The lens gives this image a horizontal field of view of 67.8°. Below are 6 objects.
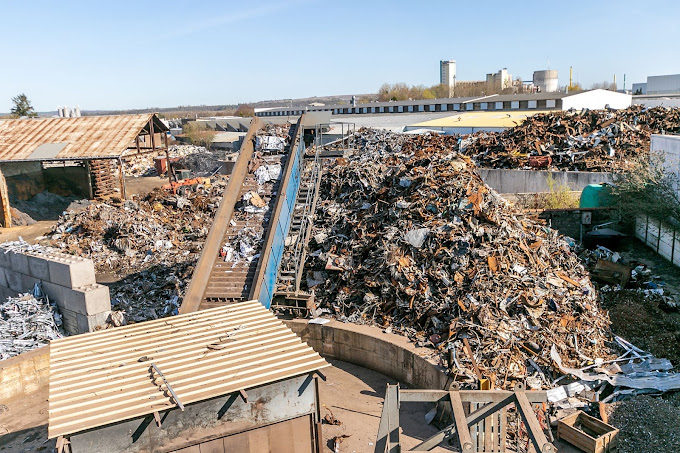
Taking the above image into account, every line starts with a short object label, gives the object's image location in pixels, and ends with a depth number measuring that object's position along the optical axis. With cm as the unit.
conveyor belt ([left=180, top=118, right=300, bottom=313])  1002
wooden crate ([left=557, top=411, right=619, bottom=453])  797
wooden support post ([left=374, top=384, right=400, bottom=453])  516
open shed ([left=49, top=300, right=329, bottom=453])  561
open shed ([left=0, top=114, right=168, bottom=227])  2188
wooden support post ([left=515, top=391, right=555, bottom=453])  461
